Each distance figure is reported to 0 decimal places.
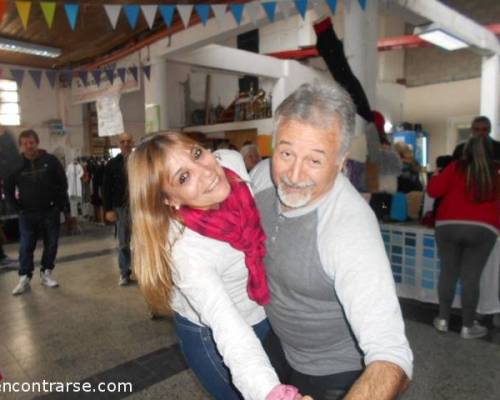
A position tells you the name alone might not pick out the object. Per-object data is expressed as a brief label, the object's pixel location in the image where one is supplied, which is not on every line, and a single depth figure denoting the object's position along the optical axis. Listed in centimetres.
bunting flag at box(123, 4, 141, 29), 354
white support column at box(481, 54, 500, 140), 707
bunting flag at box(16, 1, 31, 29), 326
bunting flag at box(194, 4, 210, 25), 370
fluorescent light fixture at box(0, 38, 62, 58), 664
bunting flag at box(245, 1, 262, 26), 382
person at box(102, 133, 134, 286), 378
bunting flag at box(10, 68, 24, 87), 560
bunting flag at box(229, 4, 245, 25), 375
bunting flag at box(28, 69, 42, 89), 590
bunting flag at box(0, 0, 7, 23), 294
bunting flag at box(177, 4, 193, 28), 369
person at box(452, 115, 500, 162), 271
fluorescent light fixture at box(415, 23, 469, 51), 502
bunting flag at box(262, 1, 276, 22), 372
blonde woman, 100
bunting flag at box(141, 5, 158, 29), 362
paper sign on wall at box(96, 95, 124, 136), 667
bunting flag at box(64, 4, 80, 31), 330
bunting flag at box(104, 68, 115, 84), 618
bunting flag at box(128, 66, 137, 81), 625
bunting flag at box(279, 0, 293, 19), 379
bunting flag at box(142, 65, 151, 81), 618
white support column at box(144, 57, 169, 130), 617
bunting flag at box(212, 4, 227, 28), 384
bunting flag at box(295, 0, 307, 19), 346
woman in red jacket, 265
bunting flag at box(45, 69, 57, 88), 574
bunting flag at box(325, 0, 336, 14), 335
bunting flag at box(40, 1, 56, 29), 332
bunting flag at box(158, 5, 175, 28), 365
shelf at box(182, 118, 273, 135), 778
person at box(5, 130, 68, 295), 400
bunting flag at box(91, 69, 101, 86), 687
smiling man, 85
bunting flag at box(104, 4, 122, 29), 350
